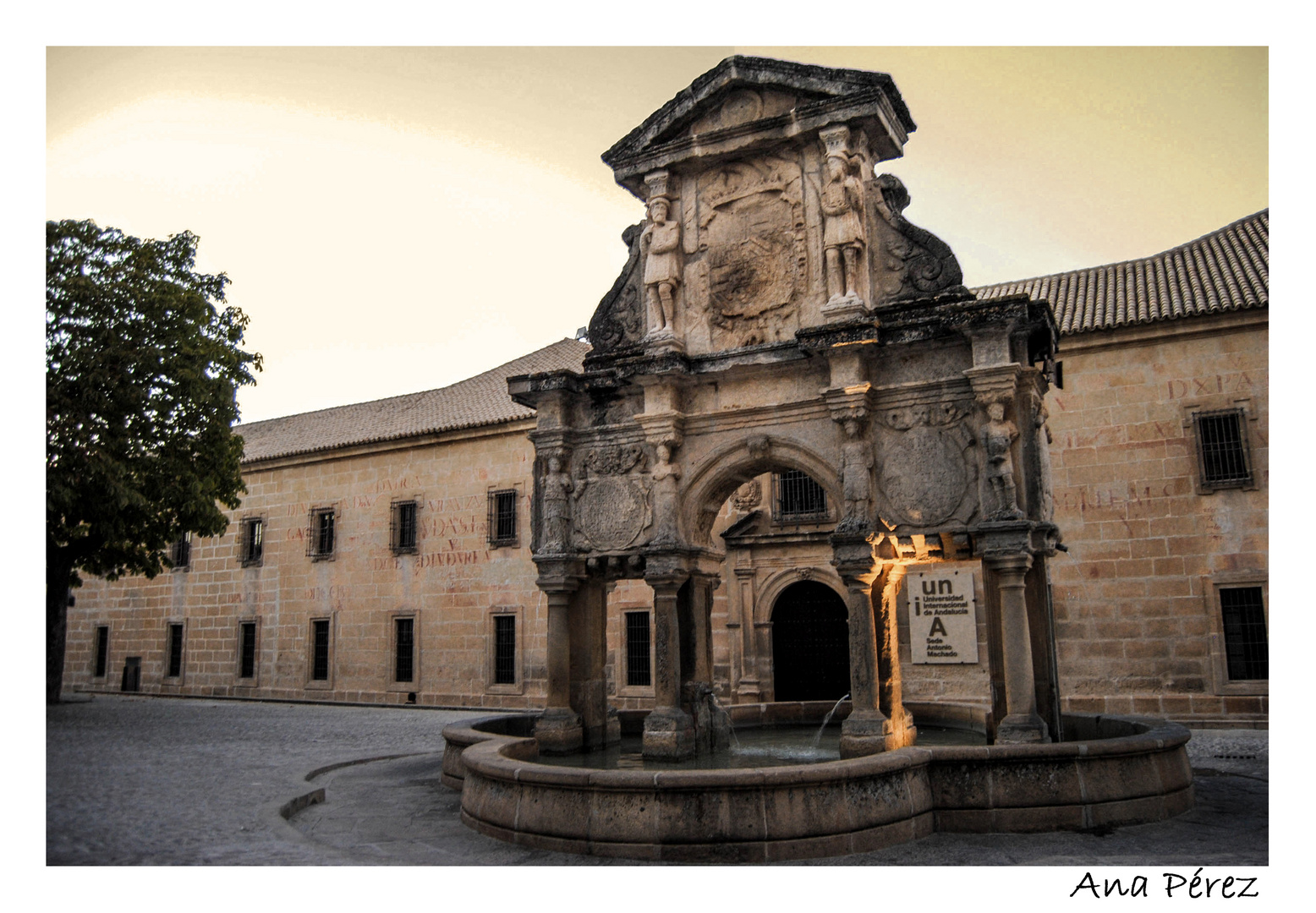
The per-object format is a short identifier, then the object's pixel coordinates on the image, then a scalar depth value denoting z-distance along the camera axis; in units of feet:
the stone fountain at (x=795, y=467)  24.13
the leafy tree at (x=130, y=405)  52.03
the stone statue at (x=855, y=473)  30.37
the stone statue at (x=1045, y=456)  30.17
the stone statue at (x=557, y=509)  35.04
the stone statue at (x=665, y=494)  33.35
